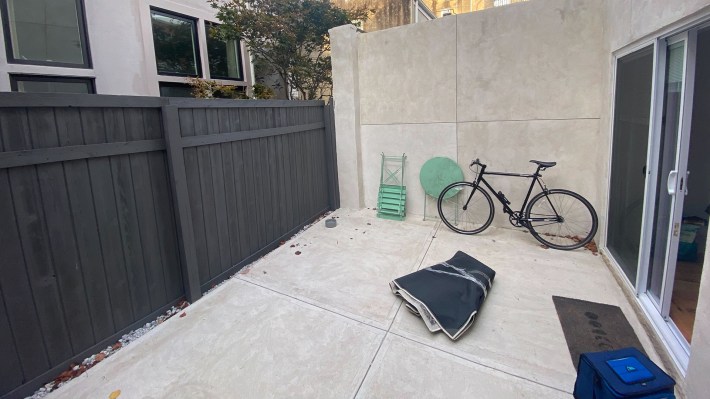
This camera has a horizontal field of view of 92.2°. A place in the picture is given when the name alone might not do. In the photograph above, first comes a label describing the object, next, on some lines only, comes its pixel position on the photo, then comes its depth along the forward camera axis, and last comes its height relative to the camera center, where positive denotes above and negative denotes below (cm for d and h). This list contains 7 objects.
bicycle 377 -88
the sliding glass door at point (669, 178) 211 -30
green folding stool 491 -66
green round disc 448 -43
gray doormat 219 -132
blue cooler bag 133 -100
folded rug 237 -114
